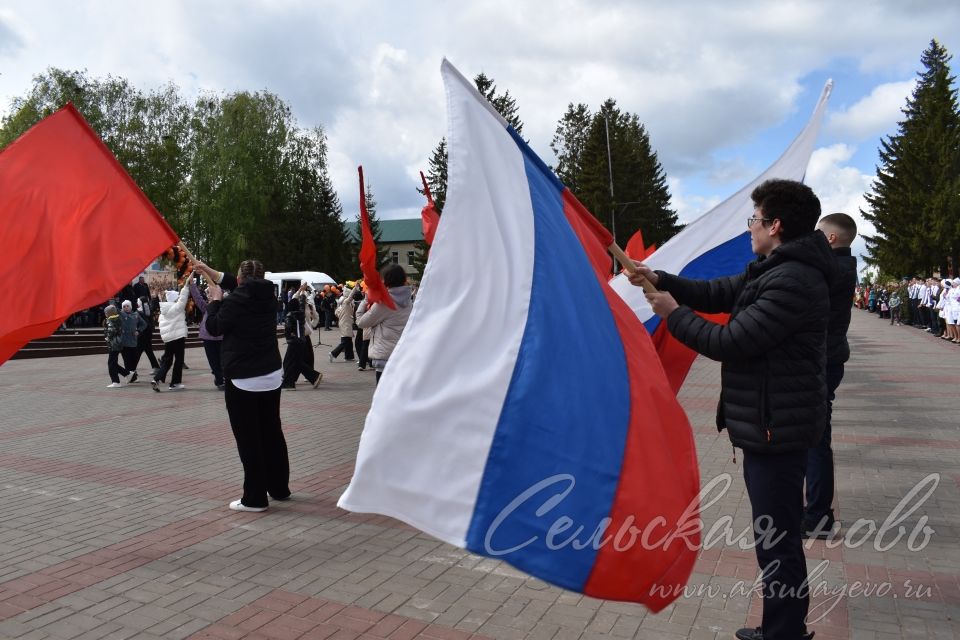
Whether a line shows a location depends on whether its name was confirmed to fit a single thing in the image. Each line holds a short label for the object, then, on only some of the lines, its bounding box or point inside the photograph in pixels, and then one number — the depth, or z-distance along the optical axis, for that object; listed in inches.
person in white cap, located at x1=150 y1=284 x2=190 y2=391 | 542.6
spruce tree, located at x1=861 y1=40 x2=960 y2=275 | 1957.4
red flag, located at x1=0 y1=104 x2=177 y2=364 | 182.7
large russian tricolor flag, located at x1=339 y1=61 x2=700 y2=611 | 105.8
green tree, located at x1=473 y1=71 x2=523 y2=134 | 2223.2
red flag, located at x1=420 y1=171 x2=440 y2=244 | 363.4
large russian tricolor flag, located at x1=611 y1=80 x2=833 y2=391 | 191.2
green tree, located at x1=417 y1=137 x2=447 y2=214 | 2183.2
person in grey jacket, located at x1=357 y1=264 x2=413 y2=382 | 294.7
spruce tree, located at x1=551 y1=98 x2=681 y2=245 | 2226.9
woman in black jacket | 237.0
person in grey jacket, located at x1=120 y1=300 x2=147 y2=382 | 586.2
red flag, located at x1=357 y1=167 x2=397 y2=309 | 291.1
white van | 1511.3
